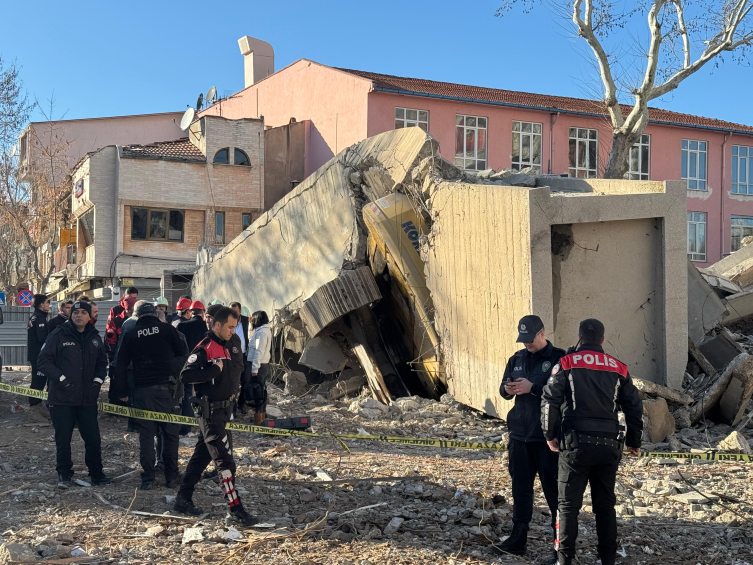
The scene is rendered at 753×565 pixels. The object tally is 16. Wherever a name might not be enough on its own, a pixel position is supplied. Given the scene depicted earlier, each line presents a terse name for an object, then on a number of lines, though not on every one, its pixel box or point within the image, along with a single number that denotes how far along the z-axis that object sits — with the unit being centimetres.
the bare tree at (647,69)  1823
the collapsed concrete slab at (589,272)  886
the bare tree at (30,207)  2592
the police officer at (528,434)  502
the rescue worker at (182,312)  997
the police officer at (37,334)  1060
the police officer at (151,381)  677
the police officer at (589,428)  455
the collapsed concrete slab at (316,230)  1161
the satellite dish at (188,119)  3220
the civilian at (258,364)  952
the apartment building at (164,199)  2758
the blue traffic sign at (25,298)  2197
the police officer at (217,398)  550
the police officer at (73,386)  679
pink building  2711
